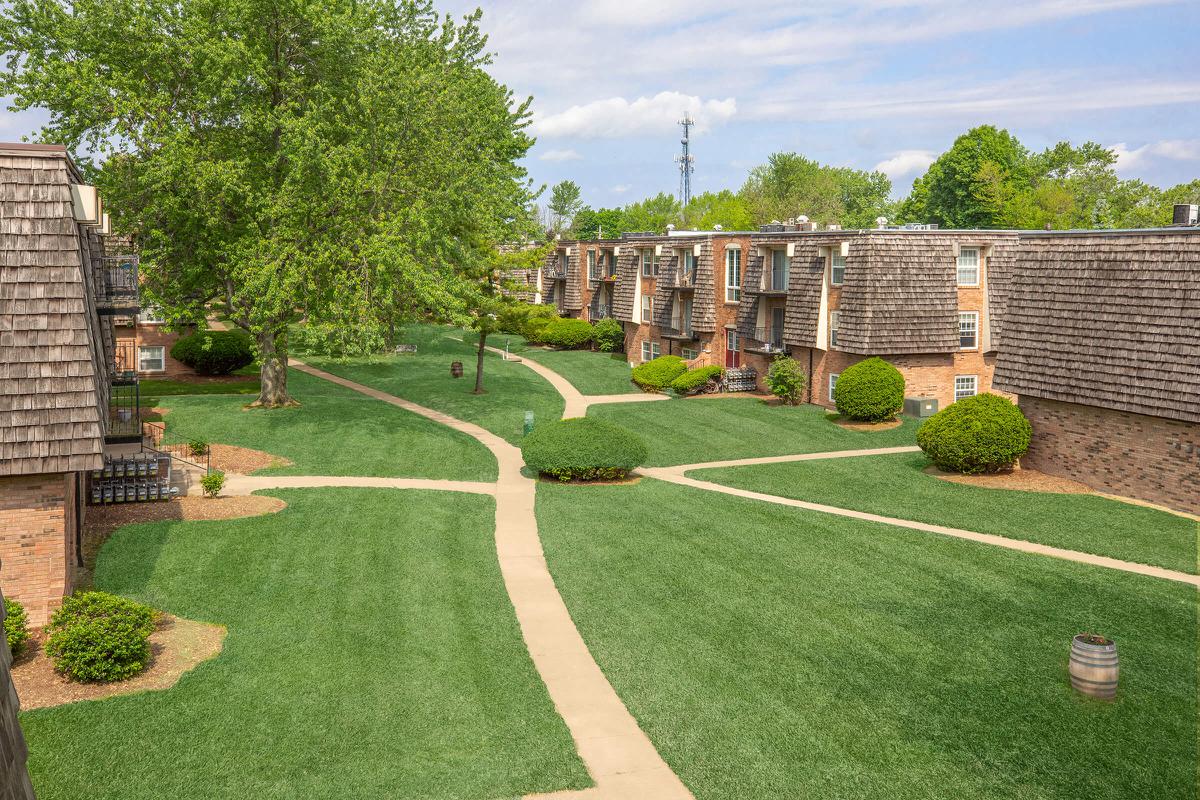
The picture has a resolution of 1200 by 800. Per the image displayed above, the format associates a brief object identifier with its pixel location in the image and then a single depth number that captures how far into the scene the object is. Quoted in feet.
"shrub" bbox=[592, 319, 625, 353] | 201.36
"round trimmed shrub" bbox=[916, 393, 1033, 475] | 90.74
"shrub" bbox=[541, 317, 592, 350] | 205.46
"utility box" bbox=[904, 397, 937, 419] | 120.78
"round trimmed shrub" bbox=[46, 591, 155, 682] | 45.70
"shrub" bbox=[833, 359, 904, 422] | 117.08
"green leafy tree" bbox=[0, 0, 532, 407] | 102.01
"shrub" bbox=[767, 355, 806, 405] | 132.98
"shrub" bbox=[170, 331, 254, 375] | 144.15
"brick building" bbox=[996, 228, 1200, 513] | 78.74
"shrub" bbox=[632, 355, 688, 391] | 152.46
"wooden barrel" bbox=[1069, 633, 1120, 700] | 45.19
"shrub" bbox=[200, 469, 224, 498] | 78.07
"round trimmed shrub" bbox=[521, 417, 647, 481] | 90.48
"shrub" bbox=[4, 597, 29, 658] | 46.83
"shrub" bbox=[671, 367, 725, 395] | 146.92
